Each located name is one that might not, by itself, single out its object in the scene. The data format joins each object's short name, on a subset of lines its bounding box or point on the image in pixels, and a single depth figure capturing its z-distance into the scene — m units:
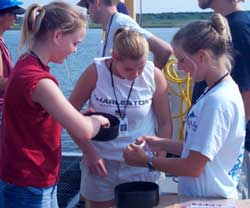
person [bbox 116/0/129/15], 4.32
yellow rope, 4.68
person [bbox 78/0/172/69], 3.78
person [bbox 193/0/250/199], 3.29
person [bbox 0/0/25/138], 3.63
